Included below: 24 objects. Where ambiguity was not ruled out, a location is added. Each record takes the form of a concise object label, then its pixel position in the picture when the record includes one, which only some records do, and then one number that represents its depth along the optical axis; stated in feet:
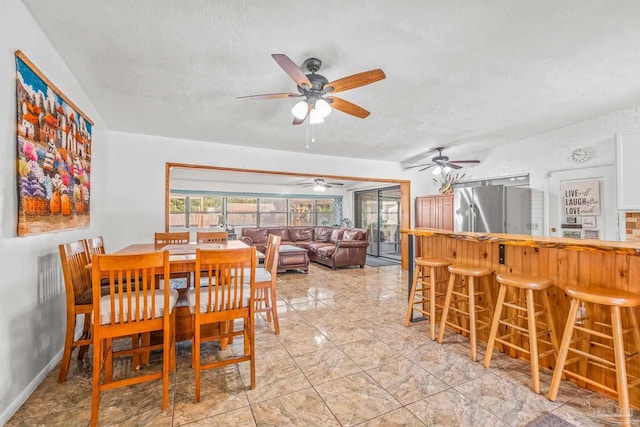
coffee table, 19.77
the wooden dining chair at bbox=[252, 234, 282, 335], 9.57
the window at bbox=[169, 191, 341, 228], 26.94
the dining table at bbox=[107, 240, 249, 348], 7.08
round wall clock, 12.84
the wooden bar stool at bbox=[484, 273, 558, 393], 6.48
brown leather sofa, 21.09
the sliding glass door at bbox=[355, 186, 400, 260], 27.09
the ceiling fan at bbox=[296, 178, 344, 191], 25.75
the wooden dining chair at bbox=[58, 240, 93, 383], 6.71
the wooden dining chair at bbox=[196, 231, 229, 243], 12.62
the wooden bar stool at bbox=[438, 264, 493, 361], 7.85
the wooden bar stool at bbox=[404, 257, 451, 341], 9.05
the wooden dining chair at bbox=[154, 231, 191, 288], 12.11
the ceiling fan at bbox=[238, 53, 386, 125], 6.57
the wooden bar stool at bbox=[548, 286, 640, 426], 5.30
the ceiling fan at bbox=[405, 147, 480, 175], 15.92
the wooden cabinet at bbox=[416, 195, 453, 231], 17.99
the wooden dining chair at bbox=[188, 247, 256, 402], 6.29
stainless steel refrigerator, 14.66
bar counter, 6.00
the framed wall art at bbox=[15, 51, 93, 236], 5.82
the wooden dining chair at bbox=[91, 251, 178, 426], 5.41
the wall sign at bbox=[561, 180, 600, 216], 12.58
